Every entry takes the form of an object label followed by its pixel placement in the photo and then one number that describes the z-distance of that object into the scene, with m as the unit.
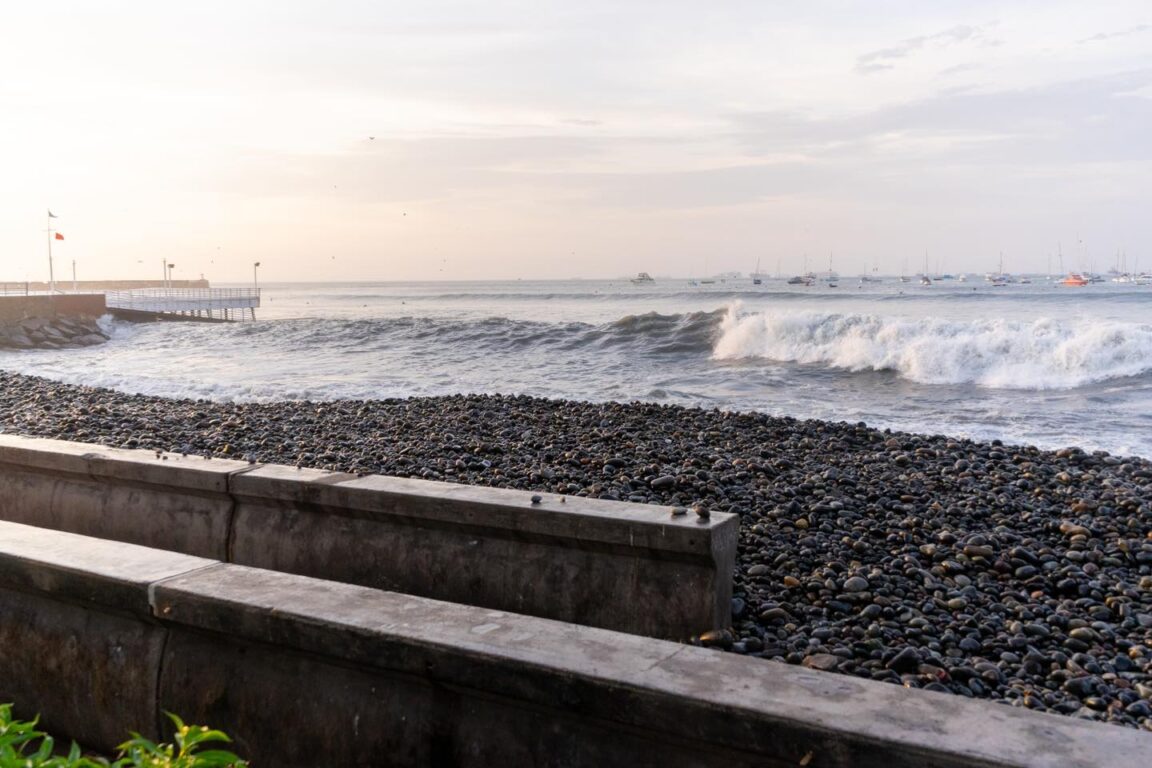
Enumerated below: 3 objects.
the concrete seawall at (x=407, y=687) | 2.19
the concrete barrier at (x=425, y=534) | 4.33
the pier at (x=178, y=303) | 41.09
